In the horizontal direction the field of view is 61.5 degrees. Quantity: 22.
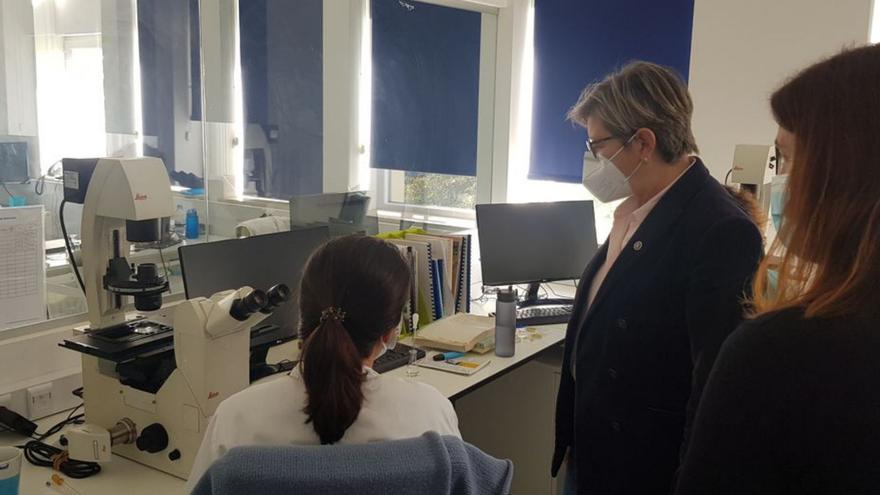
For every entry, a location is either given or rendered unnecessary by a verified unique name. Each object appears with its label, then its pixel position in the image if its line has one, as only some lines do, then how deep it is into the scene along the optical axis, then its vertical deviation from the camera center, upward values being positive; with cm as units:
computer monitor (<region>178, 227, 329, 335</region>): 217 -41
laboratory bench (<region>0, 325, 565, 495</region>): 253 -108
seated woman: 121 -42
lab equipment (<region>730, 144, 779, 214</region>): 286 -9
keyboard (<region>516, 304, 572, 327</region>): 297 -71
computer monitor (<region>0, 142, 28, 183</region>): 278 -15
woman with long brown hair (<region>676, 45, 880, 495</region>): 78 -20
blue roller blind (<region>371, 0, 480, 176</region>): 402 +28
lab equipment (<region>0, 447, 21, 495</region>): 152 -71
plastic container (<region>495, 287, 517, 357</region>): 253 -65
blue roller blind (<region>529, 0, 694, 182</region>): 344 +44
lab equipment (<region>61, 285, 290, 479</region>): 171 -60
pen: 248 -73
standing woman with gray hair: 151 -32
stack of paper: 255 -69
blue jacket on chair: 98 -45
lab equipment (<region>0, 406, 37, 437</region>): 200 -80
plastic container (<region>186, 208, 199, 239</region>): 376 -48
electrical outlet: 212 -79
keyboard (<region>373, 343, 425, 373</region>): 235 -72
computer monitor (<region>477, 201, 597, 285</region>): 317 -44
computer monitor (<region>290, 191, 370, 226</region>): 283 -29
